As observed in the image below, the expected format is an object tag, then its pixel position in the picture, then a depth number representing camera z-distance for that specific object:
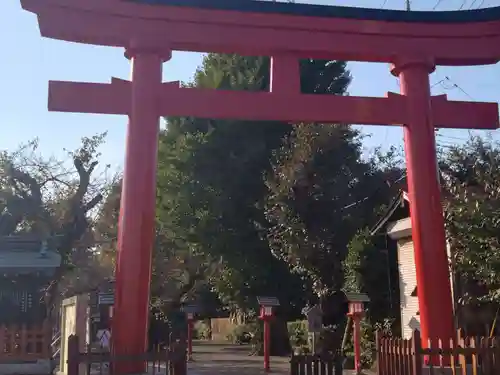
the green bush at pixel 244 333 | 26.45
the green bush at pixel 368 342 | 18.45
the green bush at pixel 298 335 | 23.18
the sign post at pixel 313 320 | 17.24
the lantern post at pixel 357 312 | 16.44
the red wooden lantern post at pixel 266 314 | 18.47
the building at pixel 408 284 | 15.95
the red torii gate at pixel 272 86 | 9.95
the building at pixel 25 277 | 14.49
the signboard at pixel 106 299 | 19.48
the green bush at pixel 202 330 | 44.78
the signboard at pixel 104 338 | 15.57
